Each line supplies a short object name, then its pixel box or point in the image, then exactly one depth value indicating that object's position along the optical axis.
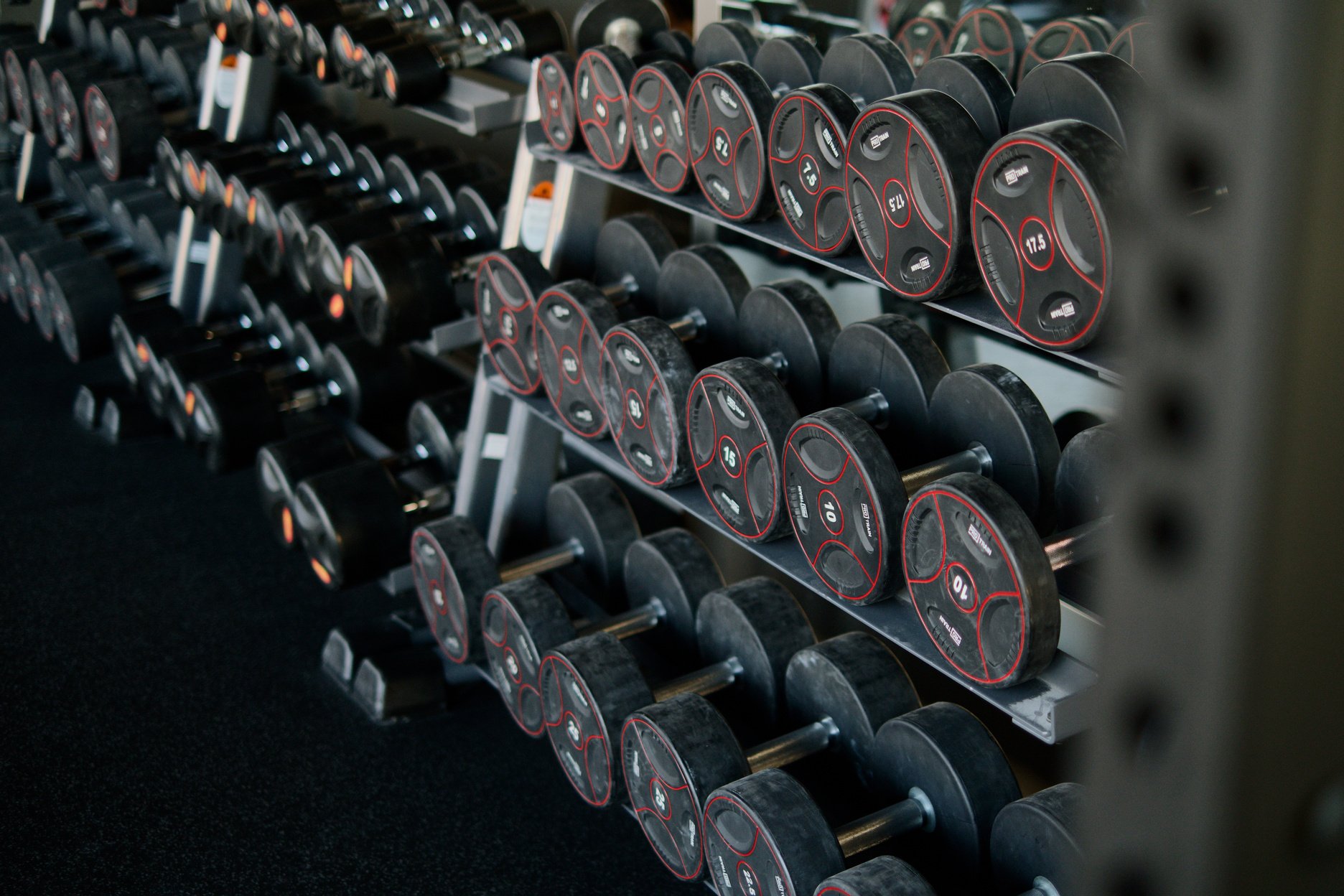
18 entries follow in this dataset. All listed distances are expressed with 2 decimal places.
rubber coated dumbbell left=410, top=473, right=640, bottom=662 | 2.11
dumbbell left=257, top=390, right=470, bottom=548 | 2.42
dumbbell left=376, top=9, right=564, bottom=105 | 2.24
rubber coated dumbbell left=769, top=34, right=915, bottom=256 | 1.41
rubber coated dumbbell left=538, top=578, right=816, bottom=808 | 1.79
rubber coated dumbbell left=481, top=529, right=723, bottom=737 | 1.96
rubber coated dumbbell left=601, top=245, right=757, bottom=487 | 1.68
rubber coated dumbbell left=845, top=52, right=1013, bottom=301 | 1.25
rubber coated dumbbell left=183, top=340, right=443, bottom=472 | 2.65
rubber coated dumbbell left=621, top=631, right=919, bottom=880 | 1.62
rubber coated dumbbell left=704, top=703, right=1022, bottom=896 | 1.46
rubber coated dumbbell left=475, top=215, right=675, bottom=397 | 2.00
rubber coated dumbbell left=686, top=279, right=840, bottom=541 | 1.53
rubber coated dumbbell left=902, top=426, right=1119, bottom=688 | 1.20
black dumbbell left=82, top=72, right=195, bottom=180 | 3.12
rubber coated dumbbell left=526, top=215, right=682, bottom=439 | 1.84
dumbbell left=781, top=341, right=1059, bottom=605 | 1.38
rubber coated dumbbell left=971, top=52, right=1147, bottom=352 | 1.09
